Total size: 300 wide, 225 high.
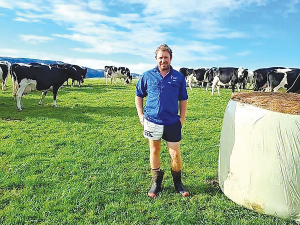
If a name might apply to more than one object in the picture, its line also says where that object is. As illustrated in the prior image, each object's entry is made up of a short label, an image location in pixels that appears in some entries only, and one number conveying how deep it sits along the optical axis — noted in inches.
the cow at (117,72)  1307.8
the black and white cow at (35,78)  473.4
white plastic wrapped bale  147.2
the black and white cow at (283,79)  576.2
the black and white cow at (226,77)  792.3
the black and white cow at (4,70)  745.2
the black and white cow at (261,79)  666.2
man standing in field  166.7
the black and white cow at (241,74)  786.0
